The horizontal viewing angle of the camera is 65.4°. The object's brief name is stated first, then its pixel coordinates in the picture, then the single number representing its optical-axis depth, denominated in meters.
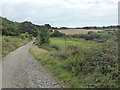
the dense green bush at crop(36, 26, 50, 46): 18.08
